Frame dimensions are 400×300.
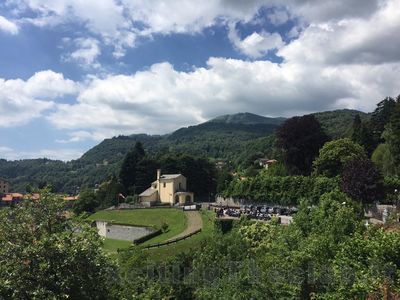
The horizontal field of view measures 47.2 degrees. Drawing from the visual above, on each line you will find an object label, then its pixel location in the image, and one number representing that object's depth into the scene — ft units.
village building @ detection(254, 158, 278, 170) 375.45
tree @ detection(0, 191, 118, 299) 38.17
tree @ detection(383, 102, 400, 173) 162.09
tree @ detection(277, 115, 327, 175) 197.26
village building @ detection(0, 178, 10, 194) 553.68
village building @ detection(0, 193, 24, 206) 436.11
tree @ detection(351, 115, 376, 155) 222.48
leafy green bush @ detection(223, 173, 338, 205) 157.17
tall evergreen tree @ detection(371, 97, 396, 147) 230.97
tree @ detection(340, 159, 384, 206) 131.95
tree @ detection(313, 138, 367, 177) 176.96
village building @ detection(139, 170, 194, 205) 246.27
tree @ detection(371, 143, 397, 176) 177.37
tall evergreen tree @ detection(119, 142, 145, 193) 298.97
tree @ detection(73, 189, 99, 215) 296.83
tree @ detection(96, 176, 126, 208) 285.23
